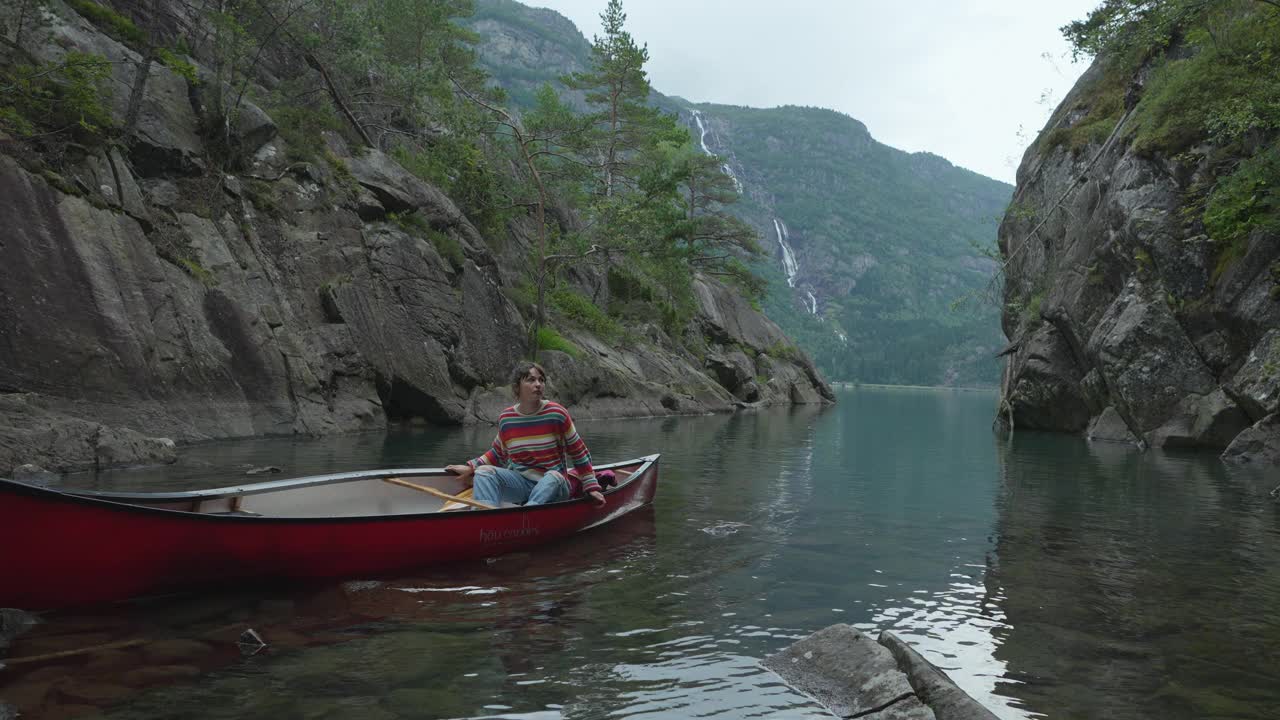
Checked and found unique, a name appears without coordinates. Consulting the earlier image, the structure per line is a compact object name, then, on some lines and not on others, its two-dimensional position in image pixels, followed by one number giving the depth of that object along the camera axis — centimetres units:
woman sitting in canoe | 822
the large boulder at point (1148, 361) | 2062
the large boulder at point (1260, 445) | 1714
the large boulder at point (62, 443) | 1080
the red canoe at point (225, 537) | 498
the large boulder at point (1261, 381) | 1698
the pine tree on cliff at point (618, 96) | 4300
